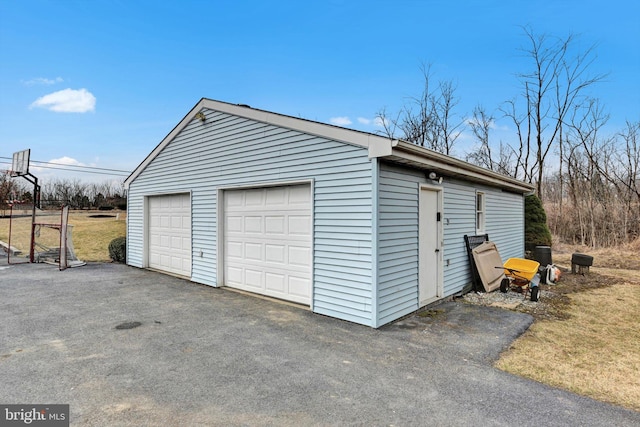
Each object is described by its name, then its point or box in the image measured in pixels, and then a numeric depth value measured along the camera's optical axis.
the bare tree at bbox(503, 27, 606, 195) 16.88
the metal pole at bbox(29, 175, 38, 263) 10.32
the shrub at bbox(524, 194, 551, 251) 11.16
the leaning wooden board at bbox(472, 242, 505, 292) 6.90
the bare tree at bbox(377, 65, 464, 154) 19.11
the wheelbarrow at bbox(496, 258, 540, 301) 6.71
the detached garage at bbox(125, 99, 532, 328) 4.76
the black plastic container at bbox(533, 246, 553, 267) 9.51
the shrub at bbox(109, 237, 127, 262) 10.60
